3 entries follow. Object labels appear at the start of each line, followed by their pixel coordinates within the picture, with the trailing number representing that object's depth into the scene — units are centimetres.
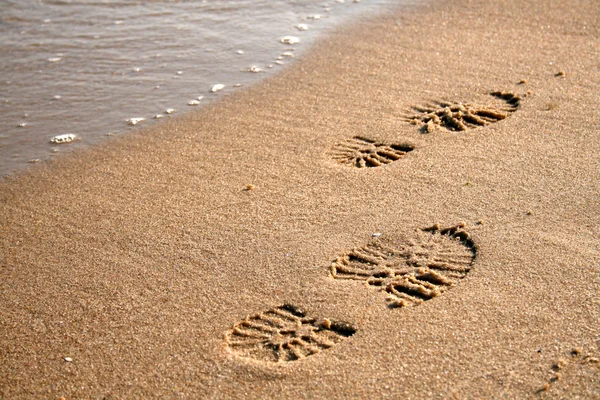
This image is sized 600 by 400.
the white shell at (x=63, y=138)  365
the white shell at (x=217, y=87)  412
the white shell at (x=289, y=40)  473
